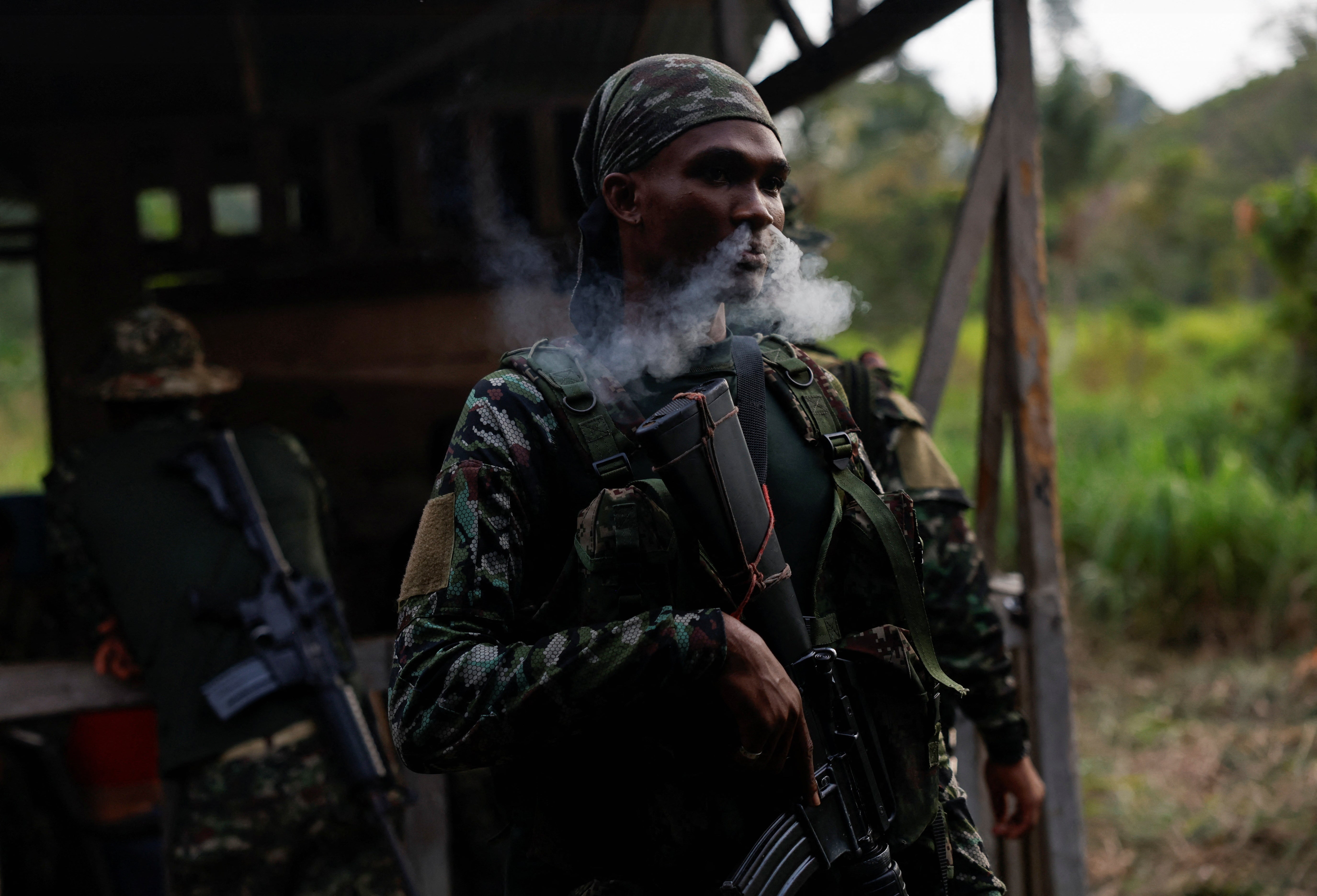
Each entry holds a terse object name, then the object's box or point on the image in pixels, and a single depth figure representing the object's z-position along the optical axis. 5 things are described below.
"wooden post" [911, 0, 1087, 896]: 2.74
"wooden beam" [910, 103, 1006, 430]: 2.74
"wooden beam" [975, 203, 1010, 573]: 2.84
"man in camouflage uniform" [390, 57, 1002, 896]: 1.18
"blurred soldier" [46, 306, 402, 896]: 2.80
